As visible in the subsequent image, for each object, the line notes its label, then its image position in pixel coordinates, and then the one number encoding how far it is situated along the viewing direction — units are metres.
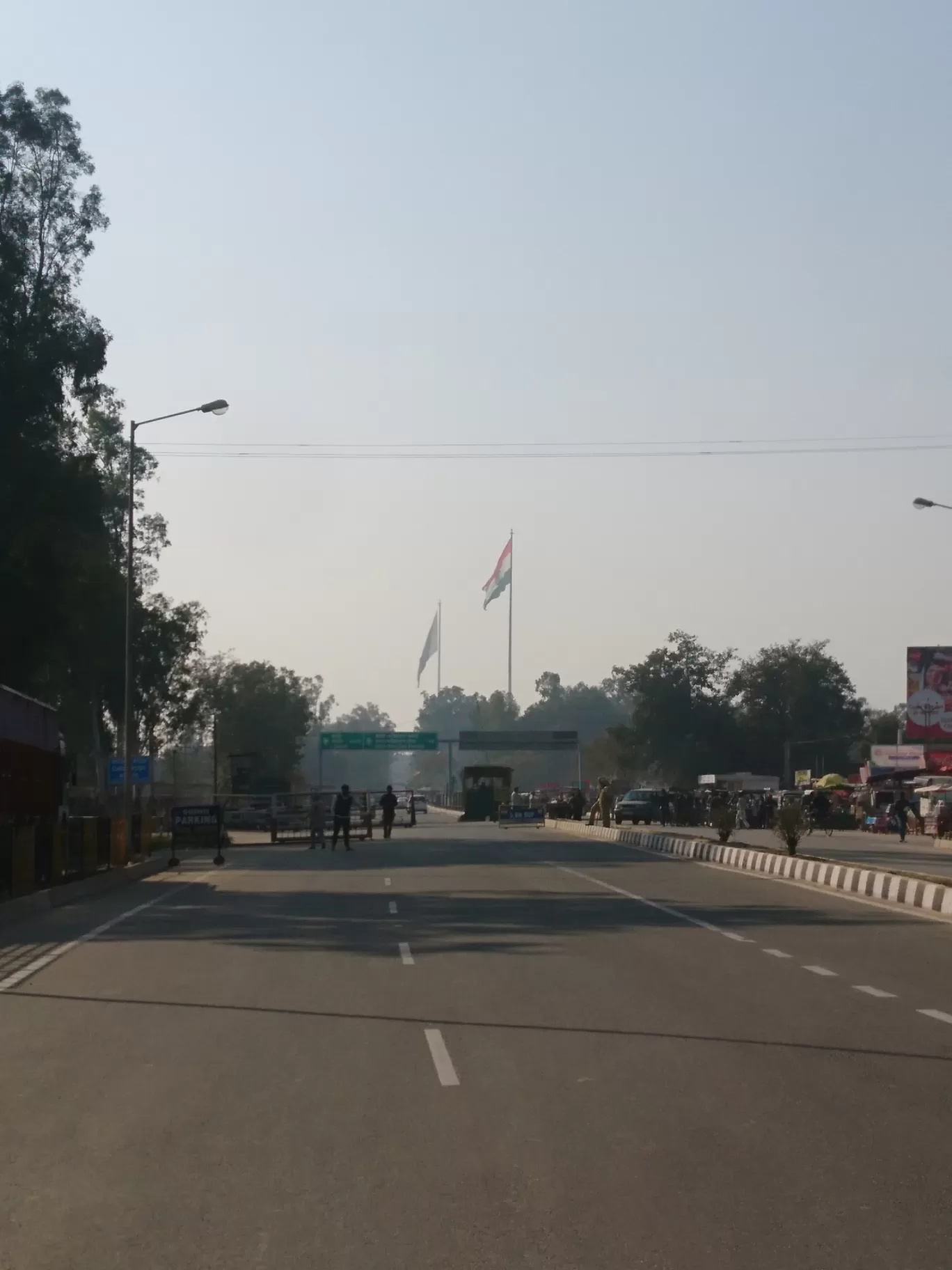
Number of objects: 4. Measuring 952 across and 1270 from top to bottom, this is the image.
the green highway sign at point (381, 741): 128.62
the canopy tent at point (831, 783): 77.88
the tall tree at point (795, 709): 137.00
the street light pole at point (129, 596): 42.94
